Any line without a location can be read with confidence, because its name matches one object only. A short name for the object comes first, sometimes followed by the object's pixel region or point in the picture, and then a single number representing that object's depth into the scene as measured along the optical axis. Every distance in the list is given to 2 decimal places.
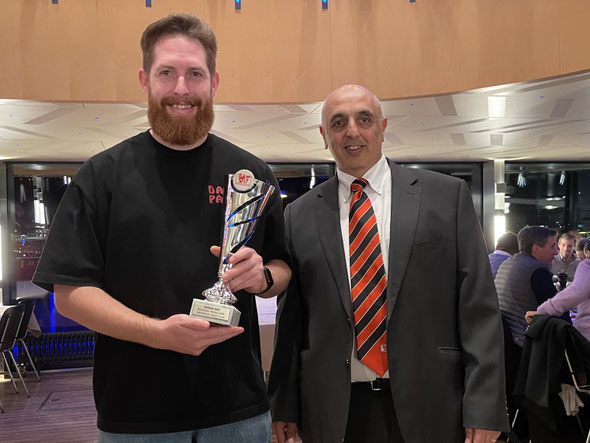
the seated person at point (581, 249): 5.88
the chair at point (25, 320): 6.57
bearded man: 1.21
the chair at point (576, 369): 3.39
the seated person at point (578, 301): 4.05
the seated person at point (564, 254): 7.88
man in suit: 1.64
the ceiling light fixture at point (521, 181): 10.95
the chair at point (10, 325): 5.91
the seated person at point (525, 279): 4.33
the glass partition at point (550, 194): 10.91
